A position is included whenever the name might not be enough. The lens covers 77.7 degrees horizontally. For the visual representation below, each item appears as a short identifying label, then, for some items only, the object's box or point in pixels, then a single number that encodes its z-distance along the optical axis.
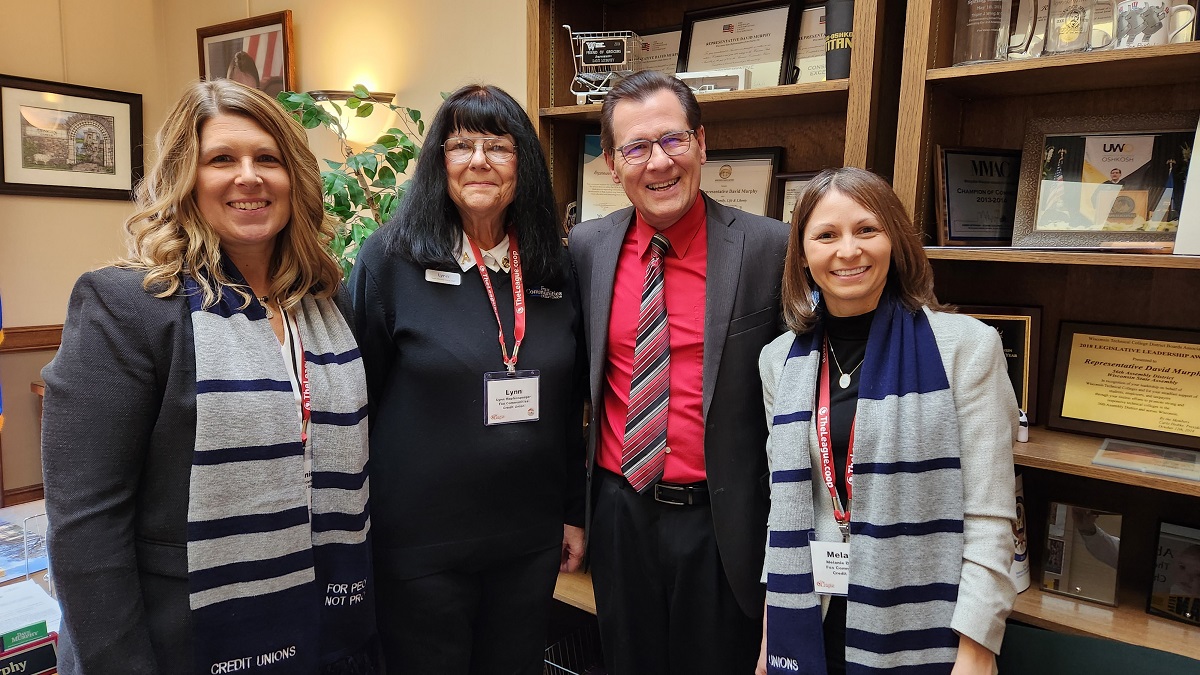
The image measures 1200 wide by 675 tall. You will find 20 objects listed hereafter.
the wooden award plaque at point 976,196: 1.79
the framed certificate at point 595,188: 2.36
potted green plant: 2.81
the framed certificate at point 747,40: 2.09
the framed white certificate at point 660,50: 2.35
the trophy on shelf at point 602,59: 2.24
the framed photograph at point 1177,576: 1.69
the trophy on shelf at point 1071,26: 1.62
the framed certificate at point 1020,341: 1.83
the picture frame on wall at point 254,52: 4.05
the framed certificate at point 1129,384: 1.70
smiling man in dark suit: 1.59
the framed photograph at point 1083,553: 1.77
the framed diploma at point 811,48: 2.05
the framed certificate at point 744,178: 2.22
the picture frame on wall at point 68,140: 4.23
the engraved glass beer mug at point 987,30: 1.70
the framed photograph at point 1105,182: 1.65
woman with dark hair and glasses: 1.57
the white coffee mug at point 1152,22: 1.51
